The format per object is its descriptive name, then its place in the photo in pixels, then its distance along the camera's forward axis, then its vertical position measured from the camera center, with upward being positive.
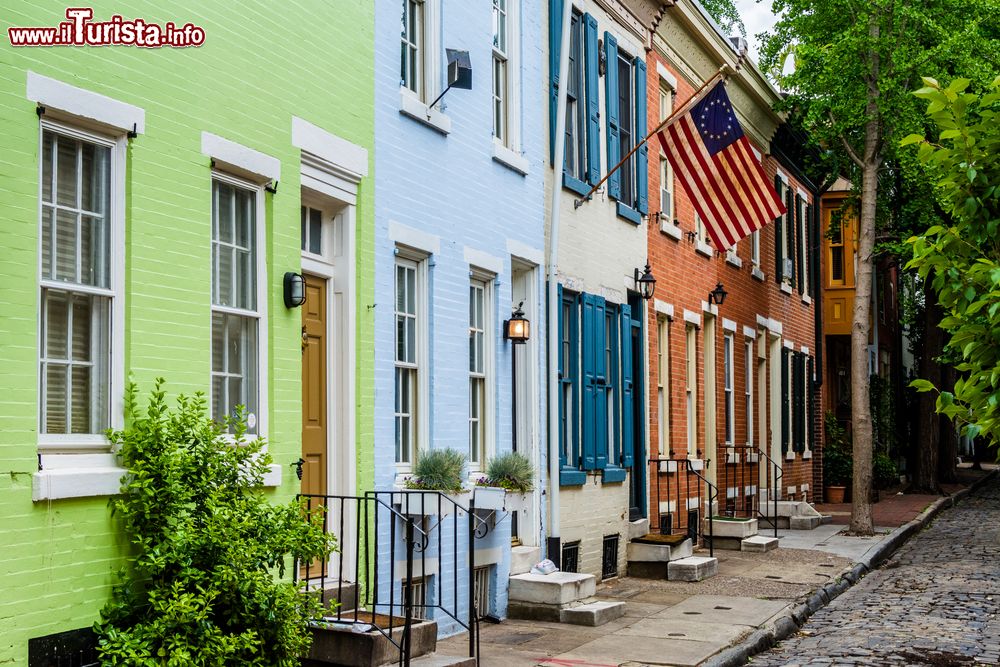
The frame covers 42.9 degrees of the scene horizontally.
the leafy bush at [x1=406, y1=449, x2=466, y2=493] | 10.08 -0.55
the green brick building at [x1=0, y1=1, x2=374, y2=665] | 6.21 +0.89
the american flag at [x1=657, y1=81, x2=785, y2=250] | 14.40 +2.69
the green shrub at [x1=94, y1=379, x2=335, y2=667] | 6.61 -0.81
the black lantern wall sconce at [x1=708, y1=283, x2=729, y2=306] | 19.45 +1.62
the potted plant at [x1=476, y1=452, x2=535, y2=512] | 11.25 -0.67
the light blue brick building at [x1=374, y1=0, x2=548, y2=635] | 10.19 +1.36
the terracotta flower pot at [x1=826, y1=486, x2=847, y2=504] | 28.94 -2.14
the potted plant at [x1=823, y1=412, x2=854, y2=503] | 29.00 -1.63
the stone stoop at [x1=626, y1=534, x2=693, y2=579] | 15.02 -1.84
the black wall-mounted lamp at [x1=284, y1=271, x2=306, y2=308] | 8.44 +0.76
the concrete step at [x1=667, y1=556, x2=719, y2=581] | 14.50 -1.93
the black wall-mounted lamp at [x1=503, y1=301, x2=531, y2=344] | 12.07 +0.70
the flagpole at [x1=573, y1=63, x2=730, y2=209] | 13.87 +3.14
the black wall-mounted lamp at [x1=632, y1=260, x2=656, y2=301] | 16.00 +1.49
